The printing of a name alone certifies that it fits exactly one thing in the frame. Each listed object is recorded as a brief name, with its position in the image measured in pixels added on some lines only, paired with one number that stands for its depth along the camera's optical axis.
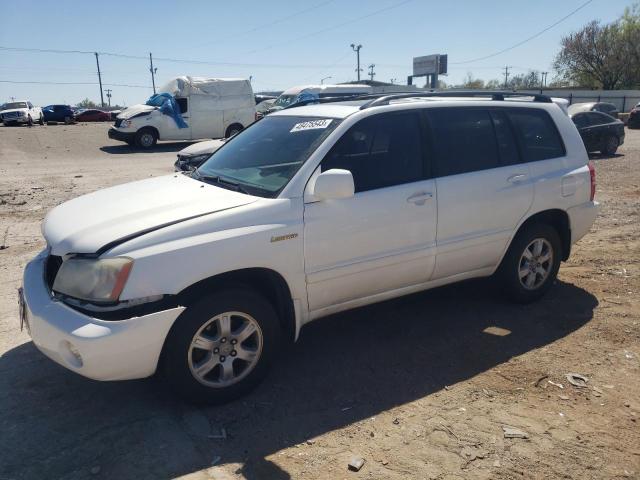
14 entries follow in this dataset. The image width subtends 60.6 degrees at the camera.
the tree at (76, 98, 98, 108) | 109.50
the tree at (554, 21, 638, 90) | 53.34
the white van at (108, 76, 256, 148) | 20.14
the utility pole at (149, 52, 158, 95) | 85.56
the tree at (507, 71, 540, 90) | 87.38
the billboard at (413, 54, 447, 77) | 53.19
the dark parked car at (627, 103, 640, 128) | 28.62
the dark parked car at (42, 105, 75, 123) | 40.34
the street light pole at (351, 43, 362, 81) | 77.94
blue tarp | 20.12
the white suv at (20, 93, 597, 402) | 3.08
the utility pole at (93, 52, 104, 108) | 78.69
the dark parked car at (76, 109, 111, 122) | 43.78
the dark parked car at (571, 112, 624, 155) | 17.14
